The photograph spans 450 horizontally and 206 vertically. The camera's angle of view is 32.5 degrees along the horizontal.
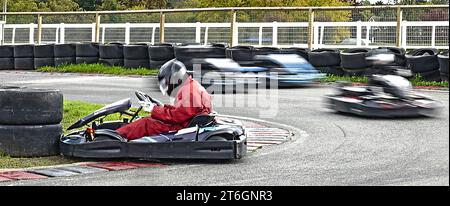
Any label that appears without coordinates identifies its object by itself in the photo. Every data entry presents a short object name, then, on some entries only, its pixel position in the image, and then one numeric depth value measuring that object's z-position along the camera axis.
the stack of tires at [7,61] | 22.09
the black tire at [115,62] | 20.09
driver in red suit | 5.90
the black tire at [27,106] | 6.36
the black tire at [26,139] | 6.47
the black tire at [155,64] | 18.56
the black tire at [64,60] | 21.34
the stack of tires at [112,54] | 20.09
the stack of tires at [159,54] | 18.25
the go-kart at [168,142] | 6.08
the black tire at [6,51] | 22.14
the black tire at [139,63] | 19.20
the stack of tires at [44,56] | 21.67
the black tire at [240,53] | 14.72
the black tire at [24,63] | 21.84
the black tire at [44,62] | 21.66
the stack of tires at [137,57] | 19.23
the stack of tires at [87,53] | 20.88
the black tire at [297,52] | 11.17
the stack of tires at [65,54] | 21.38
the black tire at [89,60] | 20.83
